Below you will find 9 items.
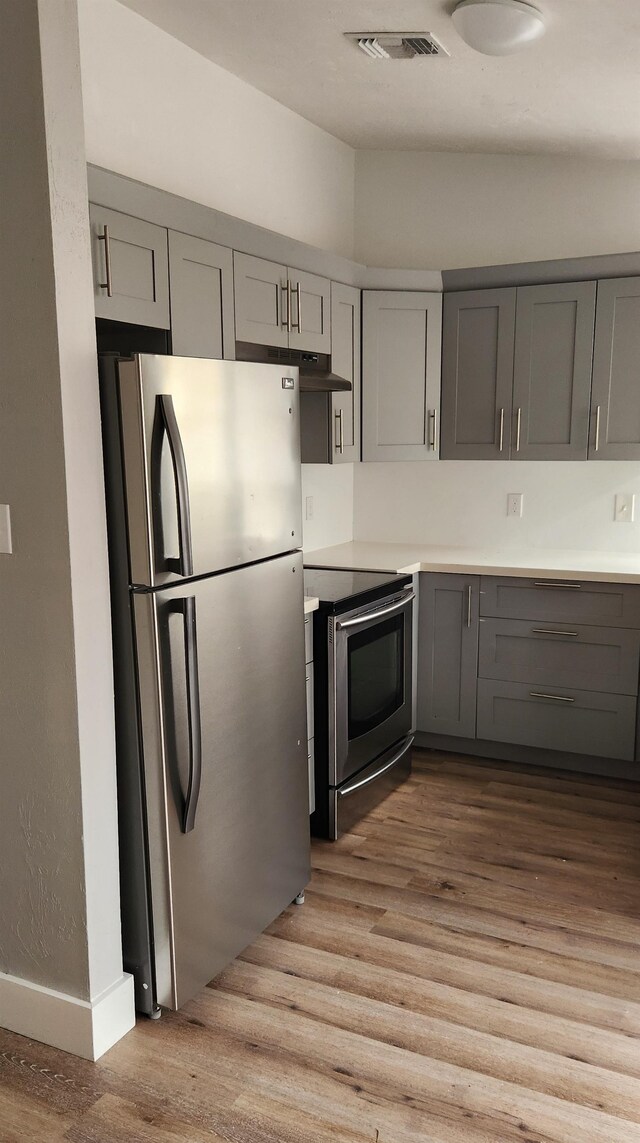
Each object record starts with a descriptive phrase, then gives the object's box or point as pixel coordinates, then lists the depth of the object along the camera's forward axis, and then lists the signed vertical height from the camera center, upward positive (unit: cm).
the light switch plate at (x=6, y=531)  205 -25
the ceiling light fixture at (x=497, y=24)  251 +118
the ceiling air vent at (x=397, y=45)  281 +124
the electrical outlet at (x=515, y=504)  430 -40
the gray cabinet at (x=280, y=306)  303 +44
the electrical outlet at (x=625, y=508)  406 -40
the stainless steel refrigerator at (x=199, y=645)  203 -57
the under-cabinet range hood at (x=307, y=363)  313 +24
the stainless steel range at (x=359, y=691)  313 -103
